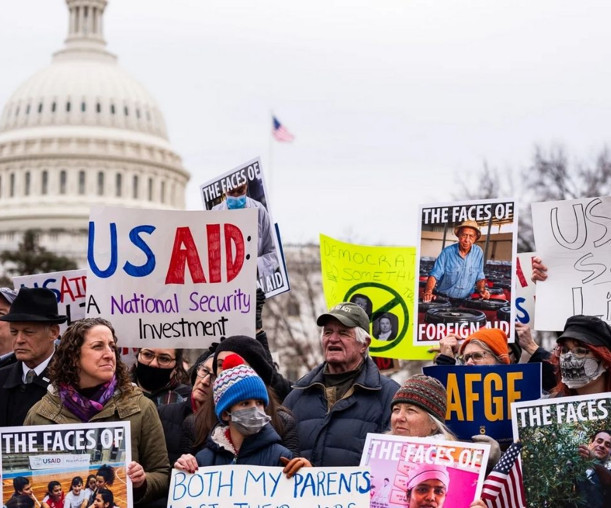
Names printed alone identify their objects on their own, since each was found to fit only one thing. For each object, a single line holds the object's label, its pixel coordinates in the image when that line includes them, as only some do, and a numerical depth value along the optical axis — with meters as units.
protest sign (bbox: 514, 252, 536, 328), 11.14
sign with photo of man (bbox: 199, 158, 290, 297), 11.14
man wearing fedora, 9.14
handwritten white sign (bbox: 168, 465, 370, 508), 7.38
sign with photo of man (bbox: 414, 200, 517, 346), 9.98
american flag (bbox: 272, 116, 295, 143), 67.38
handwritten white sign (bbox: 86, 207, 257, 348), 9.74
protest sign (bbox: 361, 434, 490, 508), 7.23
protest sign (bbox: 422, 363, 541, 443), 8.52
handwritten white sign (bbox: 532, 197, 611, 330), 9.63
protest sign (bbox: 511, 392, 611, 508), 7.14
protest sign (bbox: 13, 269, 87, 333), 11.25
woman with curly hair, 7.99
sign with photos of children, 7.54
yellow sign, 11.71
